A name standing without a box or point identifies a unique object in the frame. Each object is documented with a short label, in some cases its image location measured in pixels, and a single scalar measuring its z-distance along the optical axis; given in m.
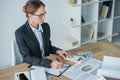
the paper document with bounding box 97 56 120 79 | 1.82
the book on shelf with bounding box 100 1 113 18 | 3.88
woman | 2.13
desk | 1.88
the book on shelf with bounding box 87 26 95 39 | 3.88
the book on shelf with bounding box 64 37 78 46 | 3.69
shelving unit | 3.64
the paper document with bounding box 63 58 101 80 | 1.90
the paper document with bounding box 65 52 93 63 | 2.13
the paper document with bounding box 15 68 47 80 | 1.80
